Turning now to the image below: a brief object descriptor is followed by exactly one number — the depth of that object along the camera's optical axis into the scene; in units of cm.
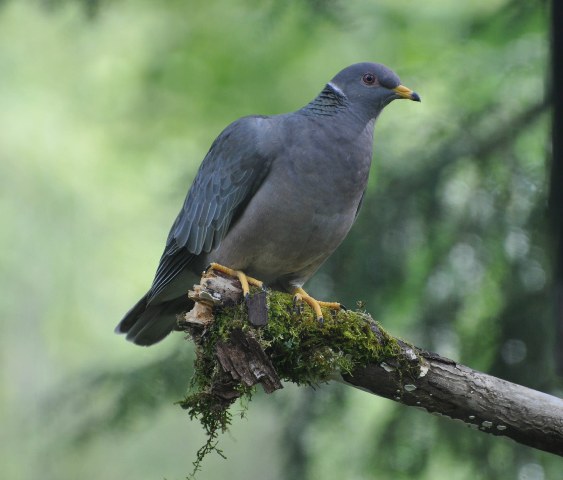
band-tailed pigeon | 837
